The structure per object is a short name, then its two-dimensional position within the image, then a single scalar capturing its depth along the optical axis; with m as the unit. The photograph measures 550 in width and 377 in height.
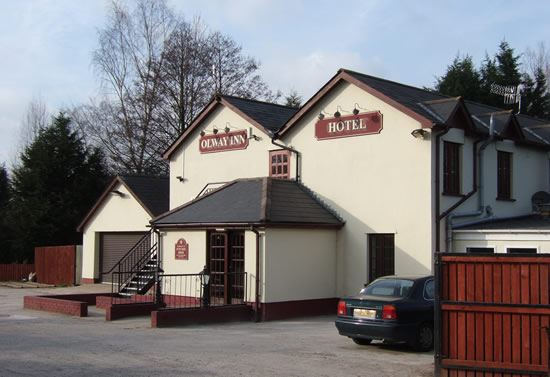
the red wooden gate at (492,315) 9.23
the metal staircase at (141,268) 23.39
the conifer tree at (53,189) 36.41
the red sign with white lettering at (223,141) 24.25
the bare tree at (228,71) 40.53
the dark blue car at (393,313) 12.38
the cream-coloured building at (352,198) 19.12
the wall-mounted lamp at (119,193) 29.38
